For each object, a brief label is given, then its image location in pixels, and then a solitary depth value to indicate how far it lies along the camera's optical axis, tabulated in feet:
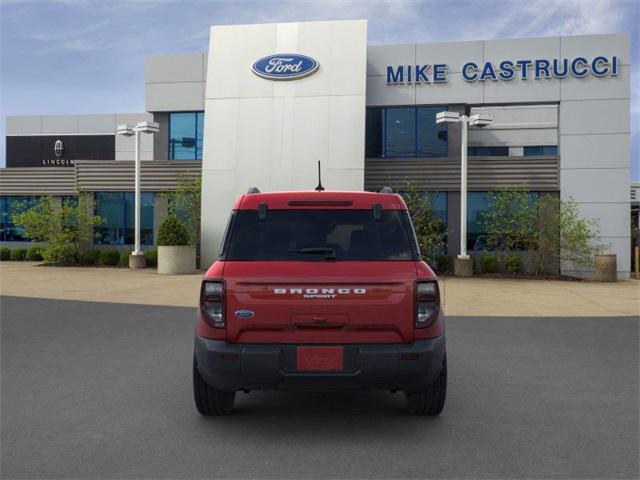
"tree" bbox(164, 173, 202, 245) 77.20
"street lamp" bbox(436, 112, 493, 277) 66.39
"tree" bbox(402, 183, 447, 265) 68.08
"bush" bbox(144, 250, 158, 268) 75.59
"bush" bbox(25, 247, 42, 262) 87.02
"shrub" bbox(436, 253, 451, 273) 68.69
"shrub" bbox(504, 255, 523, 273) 67.92
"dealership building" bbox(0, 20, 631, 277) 69.97
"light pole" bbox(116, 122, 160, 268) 74.64
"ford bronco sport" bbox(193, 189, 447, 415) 13.87
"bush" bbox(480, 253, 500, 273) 68.13
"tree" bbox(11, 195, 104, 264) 79.05
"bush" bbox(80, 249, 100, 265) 77.82
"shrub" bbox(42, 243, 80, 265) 78.59
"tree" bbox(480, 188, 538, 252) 69.15
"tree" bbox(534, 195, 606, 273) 67.92
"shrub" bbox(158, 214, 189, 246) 66.85
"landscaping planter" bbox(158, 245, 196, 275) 66.28
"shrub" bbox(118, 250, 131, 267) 76.64
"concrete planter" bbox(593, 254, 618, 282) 63.93
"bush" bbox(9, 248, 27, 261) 88.48
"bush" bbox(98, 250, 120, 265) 77.00
